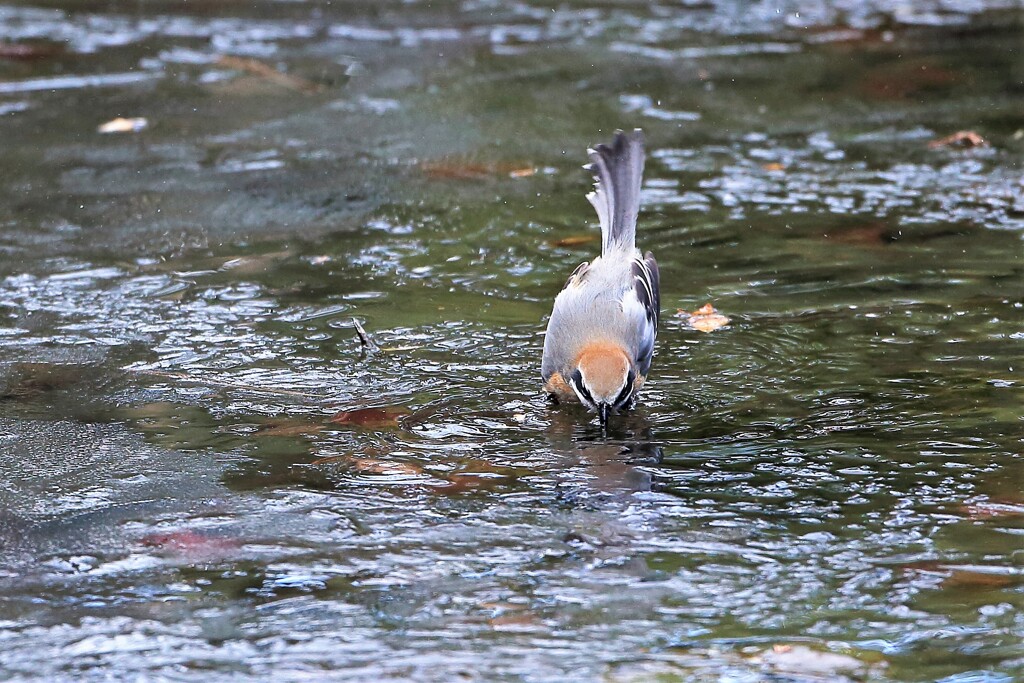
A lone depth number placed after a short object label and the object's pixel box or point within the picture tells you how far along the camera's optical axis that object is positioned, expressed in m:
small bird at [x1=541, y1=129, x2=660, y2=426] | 9.71
